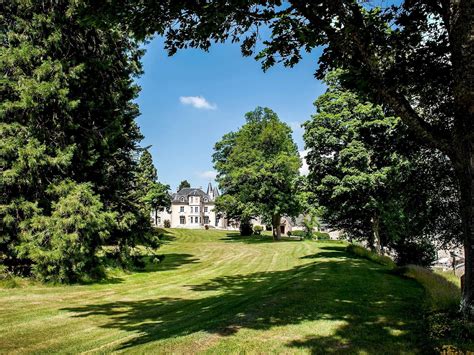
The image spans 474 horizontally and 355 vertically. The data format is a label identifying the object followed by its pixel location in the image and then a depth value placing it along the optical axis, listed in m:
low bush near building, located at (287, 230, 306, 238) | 69.97
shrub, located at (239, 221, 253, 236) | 55.36
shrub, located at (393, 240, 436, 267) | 33.03
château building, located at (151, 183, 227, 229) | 93.44
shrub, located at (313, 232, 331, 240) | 65.05
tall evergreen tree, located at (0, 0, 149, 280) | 13.91
